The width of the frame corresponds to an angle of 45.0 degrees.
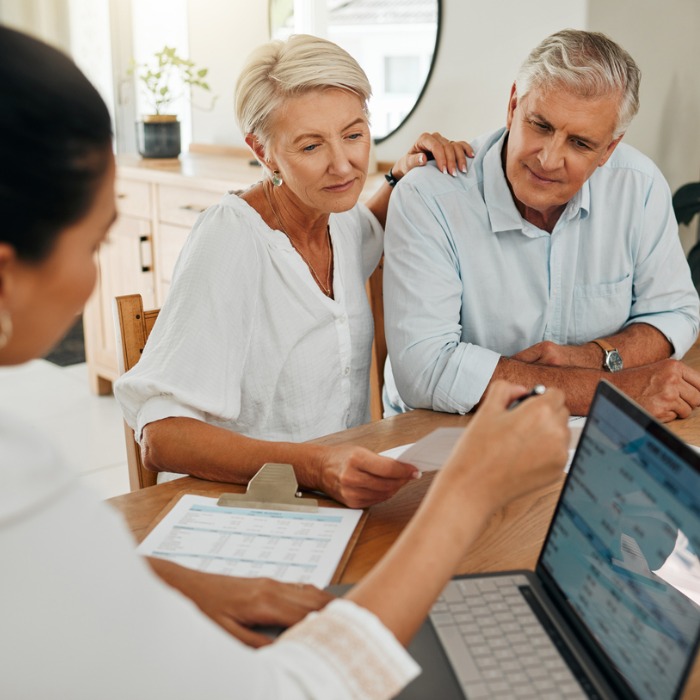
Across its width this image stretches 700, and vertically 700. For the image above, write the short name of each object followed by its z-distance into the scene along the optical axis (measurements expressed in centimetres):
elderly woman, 131
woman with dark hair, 54
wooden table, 103
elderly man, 153
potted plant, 369
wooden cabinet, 322
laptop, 73
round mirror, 285
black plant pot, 371
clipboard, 100
